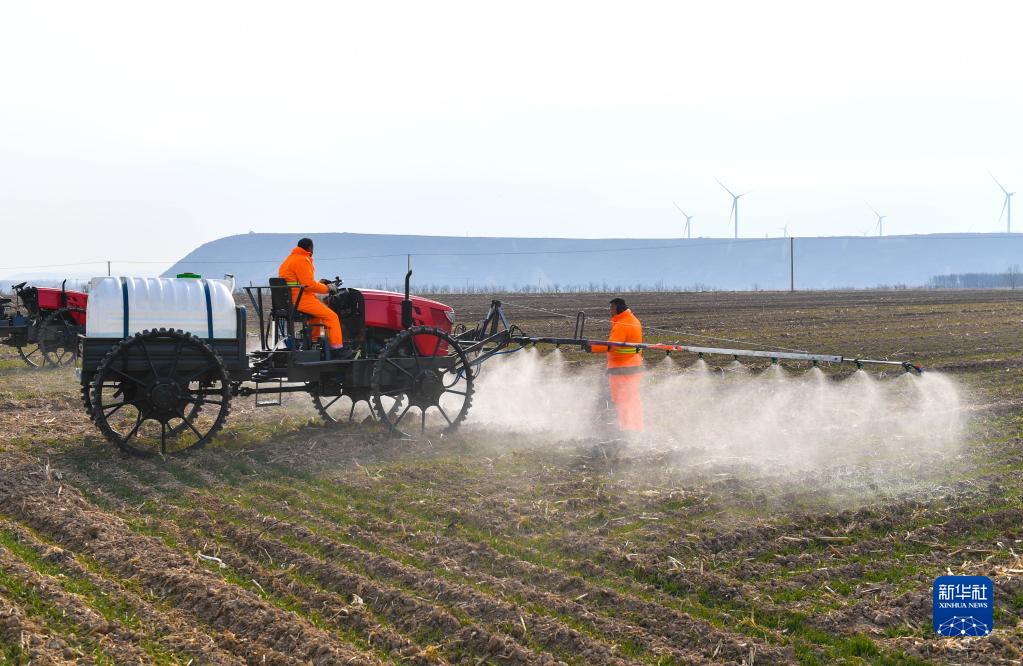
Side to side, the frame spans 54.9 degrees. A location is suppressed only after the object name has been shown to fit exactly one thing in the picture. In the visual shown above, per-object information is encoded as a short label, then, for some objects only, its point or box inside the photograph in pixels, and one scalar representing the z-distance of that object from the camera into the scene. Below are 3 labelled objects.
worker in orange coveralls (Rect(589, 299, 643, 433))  12.63
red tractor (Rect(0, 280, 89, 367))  19.22
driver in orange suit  11.16
